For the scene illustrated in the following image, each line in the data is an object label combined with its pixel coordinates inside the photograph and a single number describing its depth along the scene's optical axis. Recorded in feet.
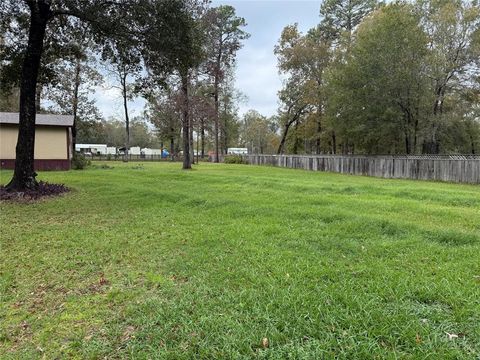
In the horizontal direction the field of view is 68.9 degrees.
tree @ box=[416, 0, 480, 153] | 70.64
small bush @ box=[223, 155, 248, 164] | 123.54
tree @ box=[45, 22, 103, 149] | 92.97
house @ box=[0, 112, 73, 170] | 61.36
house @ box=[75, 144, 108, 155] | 184.55
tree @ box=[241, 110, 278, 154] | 220.23
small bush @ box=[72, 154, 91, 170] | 67.51
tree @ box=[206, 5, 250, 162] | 110.01
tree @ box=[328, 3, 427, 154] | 67.14
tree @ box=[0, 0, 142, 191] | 30.86
